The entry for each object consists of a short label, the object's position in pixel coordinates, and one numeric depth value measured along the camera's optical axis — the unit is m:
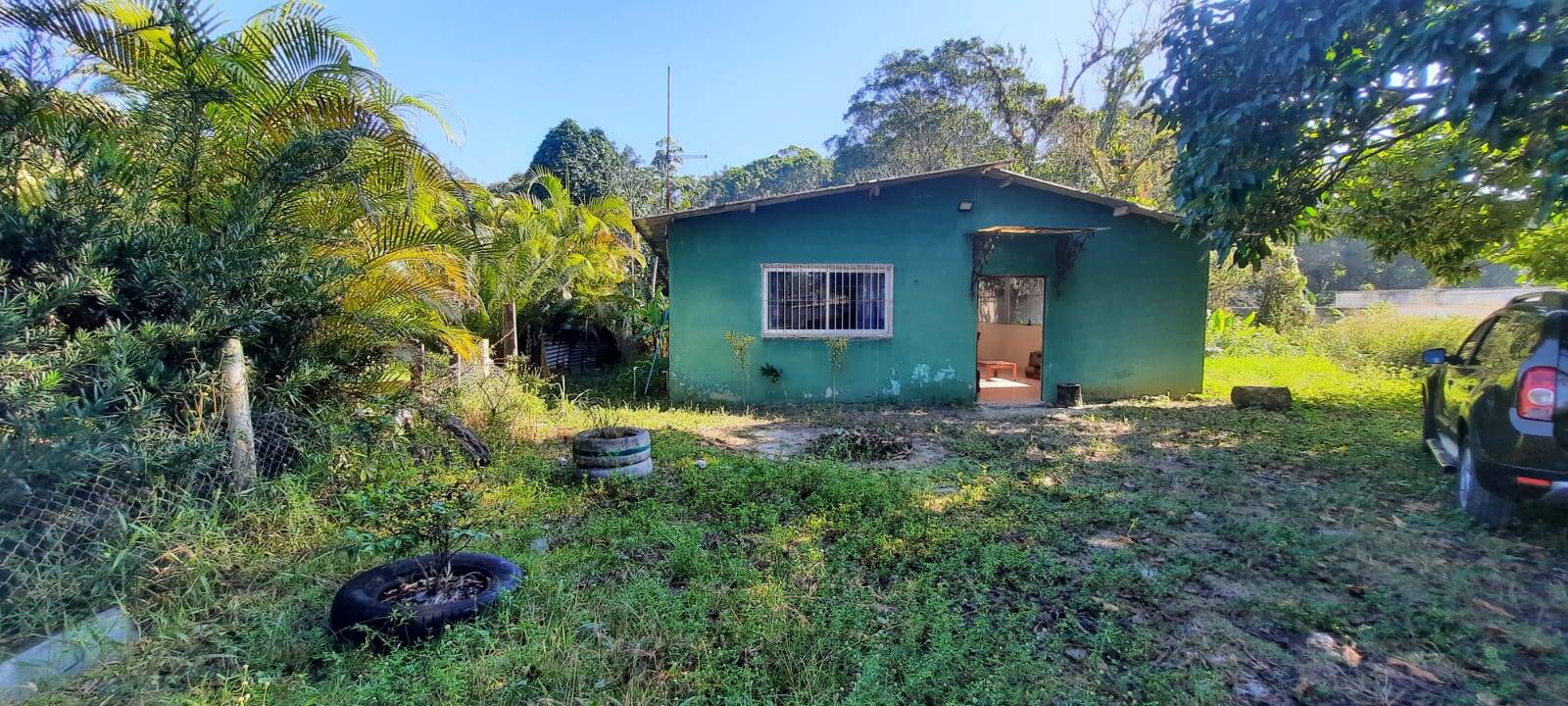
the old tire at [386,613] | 2.67
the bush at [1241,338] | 14.50
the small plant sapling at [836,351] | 9.12
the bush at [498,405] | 6.60
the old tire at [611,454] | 5.20
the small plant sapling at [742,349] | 9.01
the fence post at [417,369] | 6.04
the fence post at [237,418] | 3.92
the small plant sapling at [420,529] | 3.00
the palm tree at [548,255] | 9.12
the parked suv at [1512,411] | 3.49
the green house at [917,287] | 9.08
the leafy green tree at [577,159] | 21.06
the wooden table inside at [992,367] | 11.77
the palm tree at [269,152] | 3.79
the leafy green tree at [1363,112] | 3.60
